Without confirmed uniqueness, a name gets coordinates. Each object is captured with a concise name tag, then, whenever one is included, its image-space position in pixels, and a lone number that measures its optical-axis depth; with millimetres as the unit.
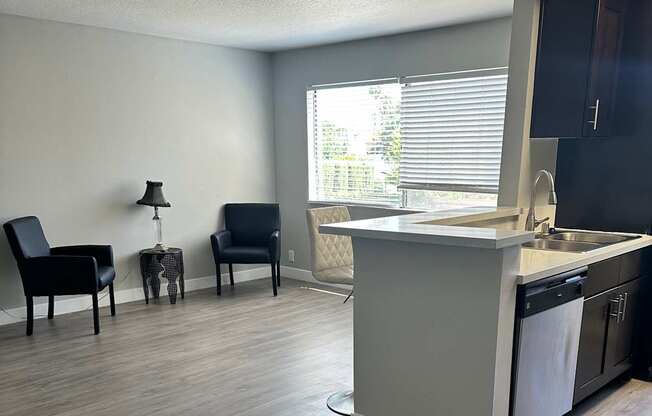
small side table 5102
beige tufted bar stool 4195
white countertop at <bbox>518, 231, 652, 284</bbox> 2383
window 4598
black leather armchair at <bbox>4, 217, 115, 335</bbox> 4086
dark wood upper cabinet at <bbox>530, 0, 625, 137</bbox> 3242
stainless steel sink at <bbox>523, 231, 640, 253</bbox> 3370
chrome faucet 3059
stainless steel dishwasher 2361
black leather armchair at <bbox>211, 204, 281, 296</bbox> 5418
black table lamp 4996
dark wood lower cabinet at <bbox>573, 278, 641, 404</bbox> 2844
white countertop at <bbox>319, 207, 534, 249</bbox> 2203
